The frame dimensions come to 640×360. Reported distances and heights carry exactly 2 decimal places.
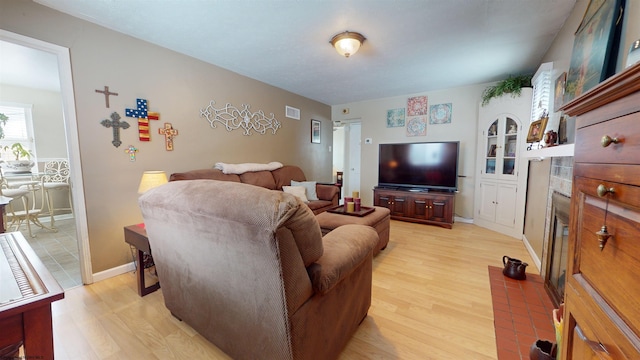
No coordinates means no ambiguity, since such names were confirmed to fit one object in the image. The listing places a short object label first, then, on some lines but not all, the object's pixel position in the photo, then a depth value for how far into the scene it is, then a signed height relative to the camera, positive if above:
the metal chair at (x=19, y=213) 3.33 -0.69
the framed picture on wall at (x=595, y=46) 1.38 +0.73
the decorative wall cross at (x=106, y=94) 2.27 +0.64
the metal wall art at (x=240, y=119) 3.19 +0.64
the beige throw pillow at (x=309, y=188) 3.91 -0.43
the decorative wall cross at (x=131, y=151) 2.43 +0.11
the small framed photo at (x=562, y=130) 2.06 +0.27
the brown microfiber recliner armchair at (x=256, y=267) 0.96 -0.50
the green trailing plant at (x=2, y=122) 4.00 +0.68
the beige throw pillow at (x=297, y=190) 3.70 -0.43
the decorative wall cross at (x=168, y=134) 2.71 +0.33
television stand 3.91 -0.74
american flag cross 2.47 +0.48
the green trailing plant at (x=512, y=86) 3.42 +1.08
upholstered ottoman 2.50 -0.63
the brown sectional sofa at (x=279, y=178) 2.92 -0.25
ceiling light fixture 2.38 +1.19
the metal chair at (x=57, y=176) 4.20 -0.25
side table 1.85 -0.65
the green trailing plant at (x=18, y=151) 4.11 +0.21
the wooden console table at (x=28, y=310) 0.61 -0.37
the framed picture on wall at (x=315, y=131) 5.11 +0.66
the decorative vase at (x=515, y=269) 2.26 -1.02
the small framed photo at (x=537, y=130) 2.43 +0.33
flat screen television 4.03 -0.08
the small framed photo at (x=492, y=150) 3.77 +0.17
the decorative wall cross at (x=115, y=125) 2.29 +0.36
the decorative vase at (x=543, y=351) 1.19 -0.97
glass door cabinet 3.53 +0.21
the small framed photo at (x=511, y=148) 3.52 +0.19
